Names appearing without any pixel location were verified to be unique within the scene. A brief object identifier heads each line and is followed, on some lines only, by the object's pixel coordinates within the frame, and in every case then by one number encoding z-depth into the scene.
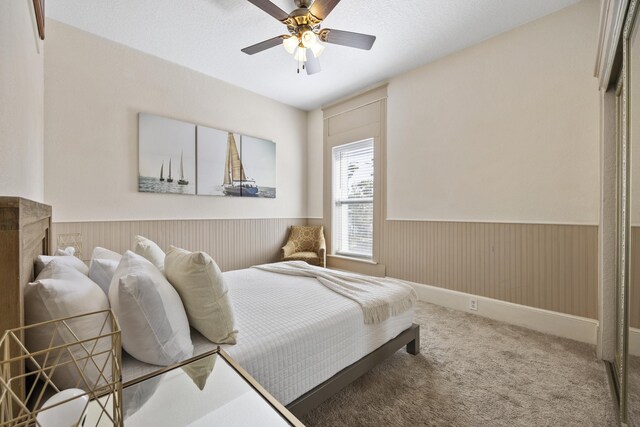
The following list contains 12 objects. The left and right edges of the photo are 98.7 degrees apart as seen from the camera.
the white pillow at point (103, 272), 1.24
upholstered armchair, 4.03
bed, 1.20
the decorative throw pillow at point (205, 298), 1.24
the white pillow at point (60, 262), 1.11
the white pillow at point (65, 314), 0.79
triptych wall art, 3.12
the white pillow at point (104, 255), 1.70
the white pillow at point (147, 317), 0.98
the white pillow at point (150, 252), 1.68
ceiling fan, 2.03
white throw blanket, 1.72
